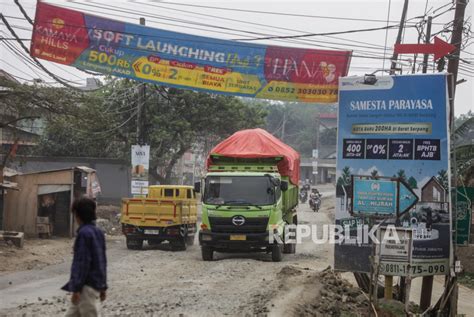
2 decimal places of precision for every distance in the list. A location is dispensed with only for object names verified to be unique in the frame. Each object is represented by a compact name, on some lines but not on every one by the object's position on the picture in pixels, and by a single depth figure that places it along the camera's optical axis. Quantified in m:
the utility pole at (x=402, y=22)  20.04
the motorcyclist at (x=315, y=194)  43.73
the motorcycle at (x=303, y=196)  54.16
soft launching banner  16.16
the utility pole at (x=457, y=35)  13.52
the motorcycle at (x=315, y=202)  43.44
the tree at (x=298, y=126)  89.25
